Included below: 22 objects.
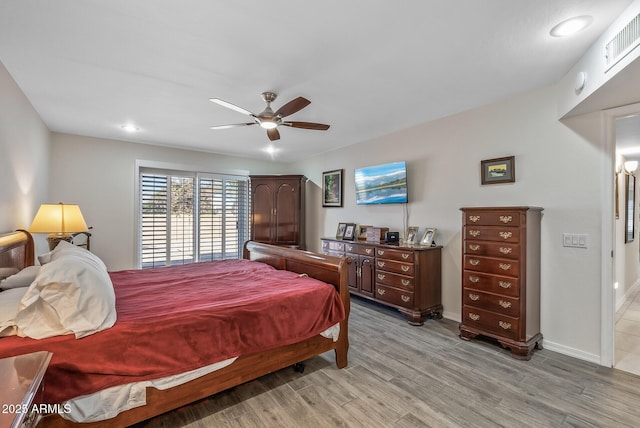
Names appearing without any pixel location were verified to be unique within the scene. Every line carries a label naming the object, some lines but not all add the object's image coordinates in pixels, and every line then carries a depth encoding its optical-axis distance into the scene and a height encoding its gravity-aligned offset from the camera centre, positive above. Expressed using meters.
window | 5.00 -0.08
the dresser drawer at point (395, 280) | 3.47 -0.84
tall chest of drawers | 2.67 -0.61
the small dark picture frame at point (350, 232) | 4.82 -0.32
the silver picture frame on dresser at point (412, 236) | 3.91 -0.31
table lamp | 2.89 -0.10
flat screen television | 4.08 +0.44
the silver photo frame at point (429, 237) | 3.72 -0.31
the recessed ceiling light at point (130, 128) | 3.99 +1.19
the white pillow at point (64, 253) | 1.98 -0.29
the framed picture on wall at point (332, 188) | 5.32 +0.47
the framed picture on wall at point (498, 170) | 3.08 +0.48
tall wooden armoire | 5.70 +0.09
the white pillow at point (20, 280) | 1.82 -0.44
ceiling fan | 2.48 +0.91
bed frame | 1.67 -1.06
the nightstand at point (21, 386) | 0.78 -0.55
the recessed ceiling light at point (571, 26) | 1.83 +1.24
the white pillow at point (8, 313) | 1.42 -0.51
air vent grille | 1.63 +1.04
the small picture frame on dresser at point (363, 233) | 4.64 -0.33
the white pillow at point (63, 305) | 1.44 -0.48
